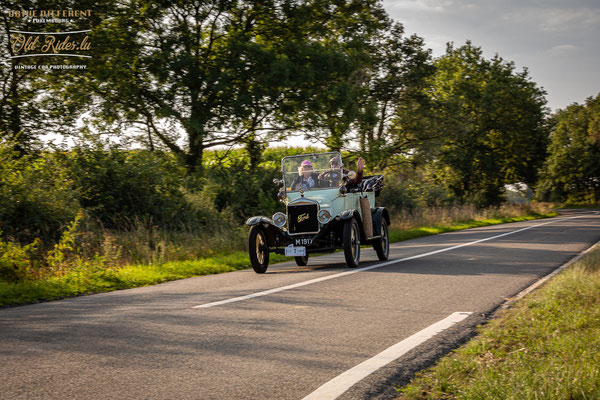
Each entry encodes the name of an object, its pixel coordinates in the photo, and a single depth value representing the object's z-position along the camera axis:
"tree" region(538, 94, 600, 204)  75.00
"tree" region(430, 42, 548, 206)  49.75
